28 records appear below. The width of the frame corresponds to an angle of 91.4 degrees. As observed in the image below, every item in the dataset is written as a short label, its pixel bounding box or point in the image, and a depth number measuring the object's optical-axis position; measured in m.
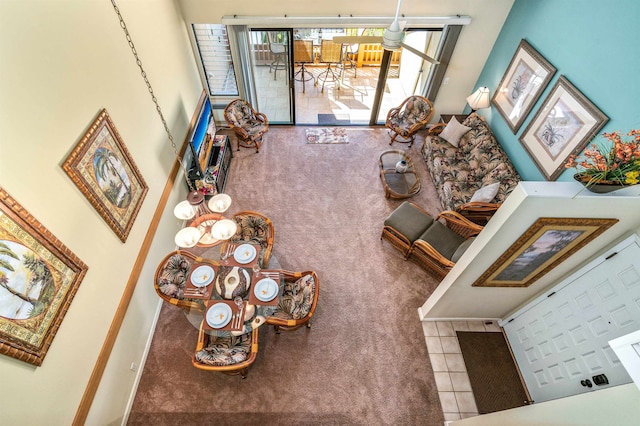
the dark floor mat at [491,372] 3.51
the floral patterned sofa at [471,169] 4.47
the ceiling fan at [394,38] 3.38
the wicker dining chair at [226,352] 3.06
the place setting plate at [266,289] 3.39
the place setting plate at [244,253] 3.67
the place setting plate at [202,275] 3.45
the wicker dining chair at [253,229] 4.12
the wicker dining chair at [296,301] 3.35
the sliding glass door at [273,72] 5.51
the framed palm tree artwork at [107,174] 2.68
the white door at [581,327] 2.56
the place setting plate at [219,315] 3.21
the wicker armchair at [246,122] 5.66
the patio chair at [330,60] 7.35
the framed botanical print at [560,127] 3.67
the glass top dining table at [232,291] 3.24
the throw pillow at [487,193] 4.39
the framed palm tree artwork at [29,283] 1.99
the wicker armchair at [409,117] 5.89
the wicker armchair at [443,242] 3.97
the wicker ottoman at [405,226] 4.42
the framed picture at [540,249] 2.49
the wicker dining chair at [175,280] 3.44
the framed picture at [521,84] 4.39
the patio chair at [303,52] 7.18
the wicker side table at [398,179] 5.23
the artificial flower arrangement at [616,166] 2.03
